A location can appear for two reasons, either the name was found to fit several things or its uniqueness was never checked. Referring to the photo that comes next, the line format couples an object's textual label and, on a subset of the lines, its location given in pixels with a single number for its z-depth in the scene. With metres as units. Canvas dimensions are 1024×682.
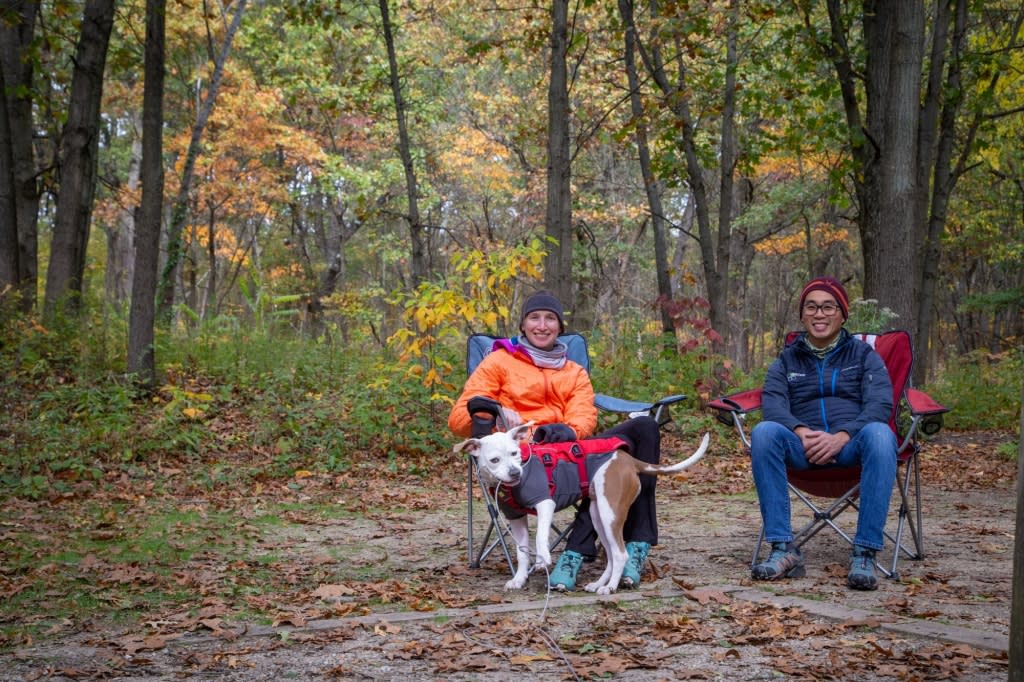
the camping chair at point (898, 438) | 4.18
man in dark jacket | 3.94
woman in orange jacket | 4.11
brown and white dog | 3.69
